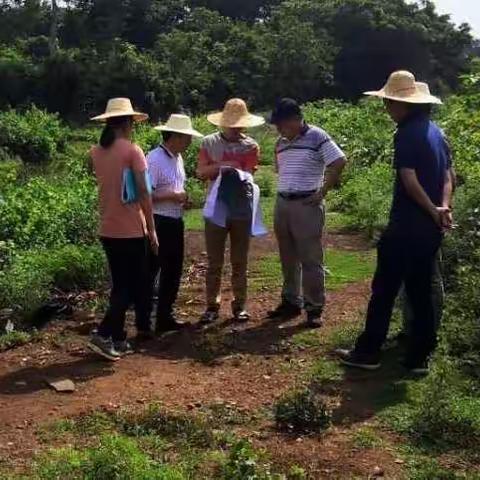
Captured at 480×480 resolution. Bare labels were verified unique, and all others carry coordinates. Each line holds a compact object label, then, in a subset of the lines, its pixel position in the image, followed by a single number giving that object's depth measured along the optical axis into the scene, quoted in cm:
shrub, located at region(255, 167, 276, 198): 1277
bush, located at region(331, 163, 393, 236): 958
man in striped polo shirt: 568
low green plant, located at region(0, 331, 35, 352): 563
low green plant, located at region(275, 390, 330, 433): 421
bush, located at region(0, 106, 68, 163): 2233
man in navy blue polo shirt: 470
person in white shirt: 557
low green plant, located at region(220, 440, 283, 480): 350
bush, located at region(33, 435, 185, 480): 347
